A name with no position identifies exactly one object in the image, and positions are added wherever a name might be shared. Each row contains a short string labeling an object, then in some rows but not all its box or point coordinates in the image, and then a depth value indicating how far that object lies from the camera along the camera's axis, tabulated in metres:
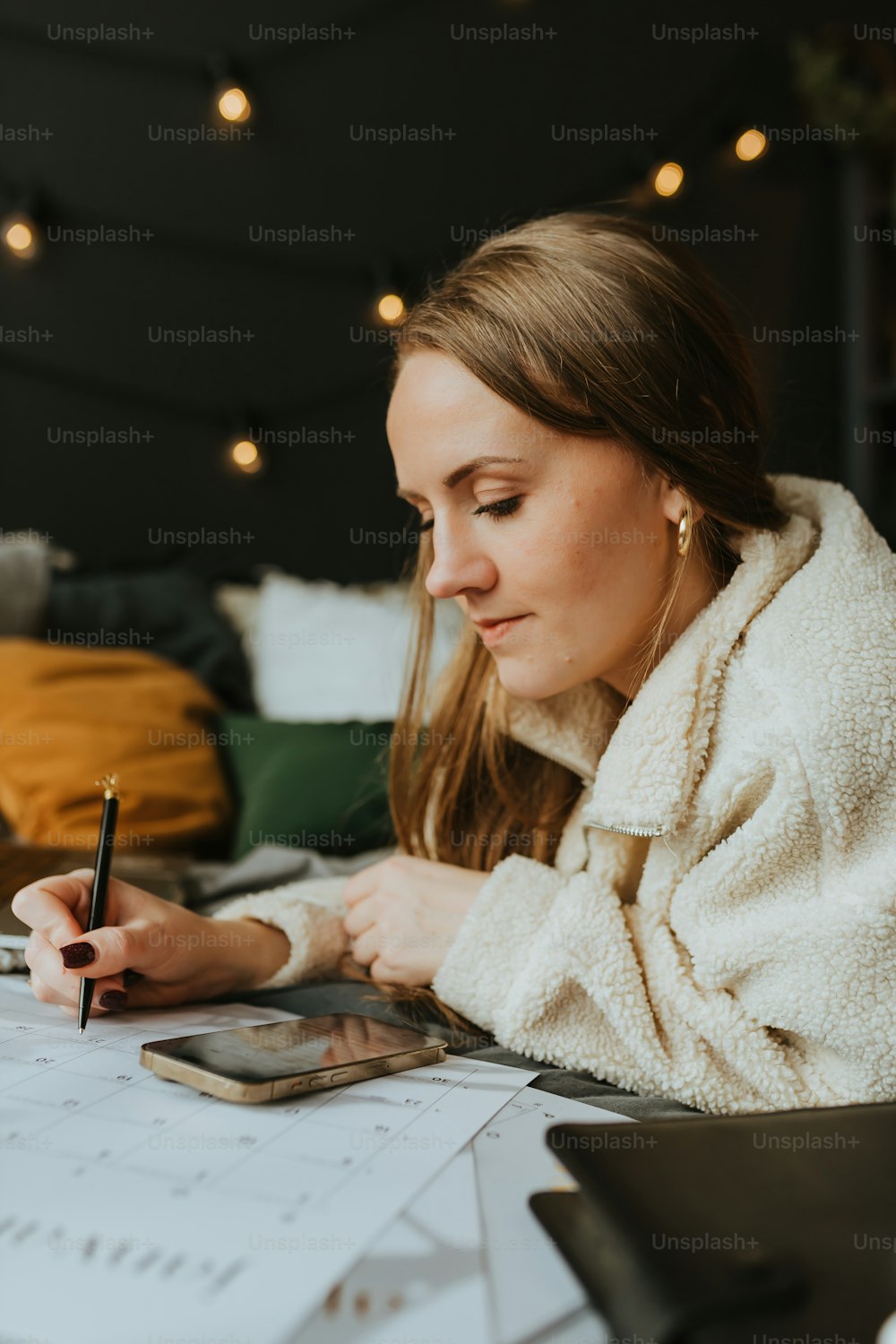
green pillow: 1.34
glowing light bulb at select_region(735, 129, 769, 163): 2.16
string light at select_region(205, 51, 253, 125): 1.98
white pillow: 1.64
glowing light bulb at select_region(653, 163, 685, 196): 2.13
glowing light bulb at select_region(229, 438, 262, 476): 2.13
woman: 0.75
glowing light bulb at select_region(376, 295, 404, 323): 2.10
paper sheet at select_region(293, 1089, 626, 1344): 0.42
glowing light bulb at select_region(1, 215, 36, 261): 1.99
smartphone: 0.62
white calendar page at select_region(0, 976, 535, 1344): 0.43
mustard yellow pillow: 1.33
